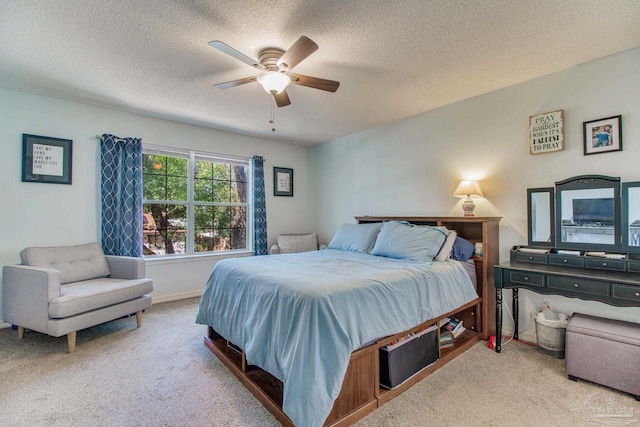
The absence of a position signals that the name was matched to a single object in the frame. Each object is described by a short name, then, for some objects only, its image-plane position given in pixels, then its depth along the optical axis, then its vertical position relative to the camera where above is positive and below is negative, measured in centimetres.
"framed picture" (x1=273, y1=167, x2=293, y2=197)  514 +58
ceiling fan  212 +103
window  407 +18
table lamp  303 +21
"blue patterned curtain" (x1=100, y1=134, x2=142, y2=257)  356 +24
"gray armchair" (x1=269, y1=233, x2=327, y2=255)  469 -48
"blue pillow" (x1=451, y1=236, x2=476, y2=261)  284 -35
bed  153 -65
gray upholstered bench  190 -95
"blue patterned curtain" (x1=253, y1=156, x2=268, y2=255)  478 +4
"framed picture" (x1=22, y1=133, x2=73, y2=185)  315 +62
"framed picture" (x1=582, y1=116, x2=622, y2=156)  236 +63
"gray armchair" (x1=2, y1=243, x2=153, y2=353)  249 -69
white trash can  244 -101
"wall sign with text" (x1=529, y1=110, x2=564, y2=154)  263 +73
